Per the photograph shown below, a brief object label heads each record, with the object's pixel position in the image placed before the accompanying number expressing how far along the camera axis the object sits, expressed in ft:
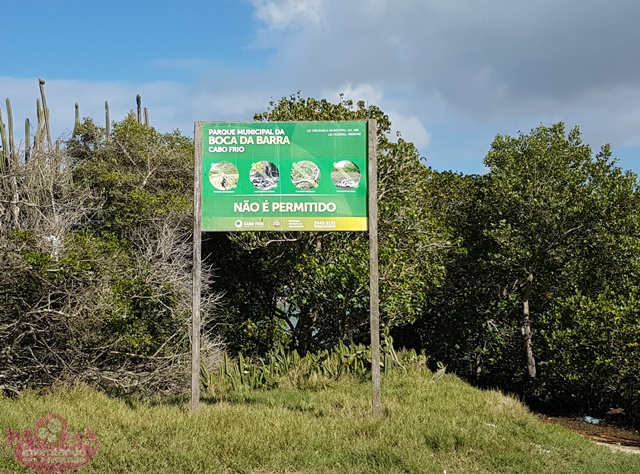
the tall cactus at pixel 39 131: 47.30
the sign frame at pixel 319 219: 29.53
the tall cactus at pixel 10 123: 52.95
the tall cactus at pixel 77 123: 65.20
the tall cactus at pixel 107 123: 63.70
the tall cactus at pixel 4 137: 53.98
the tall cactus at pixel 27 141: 45.70
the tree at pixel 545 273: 50.24
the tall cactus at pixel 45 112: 58.39
